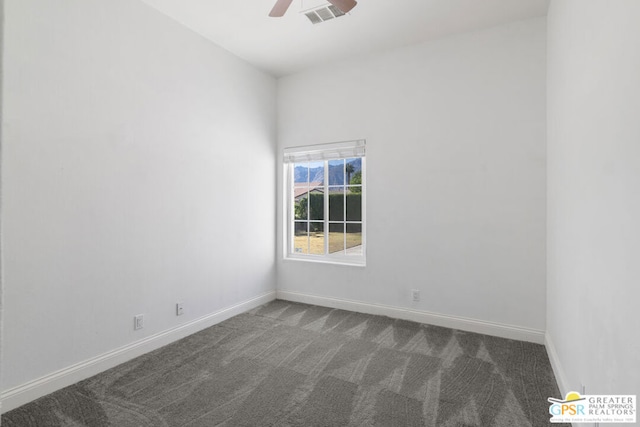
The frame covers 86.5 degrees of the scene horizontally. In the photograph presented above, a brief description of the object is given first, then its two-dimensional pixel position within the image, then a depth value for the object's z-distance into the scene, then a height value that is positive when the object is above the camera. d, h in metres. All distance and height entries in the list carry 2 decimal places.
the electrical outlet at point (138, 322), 2.90 -0.93
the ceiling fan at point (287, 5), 2.39 +1.49
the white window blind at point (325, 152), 4.05 +0.77
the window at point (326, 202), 4.18 +0.14
